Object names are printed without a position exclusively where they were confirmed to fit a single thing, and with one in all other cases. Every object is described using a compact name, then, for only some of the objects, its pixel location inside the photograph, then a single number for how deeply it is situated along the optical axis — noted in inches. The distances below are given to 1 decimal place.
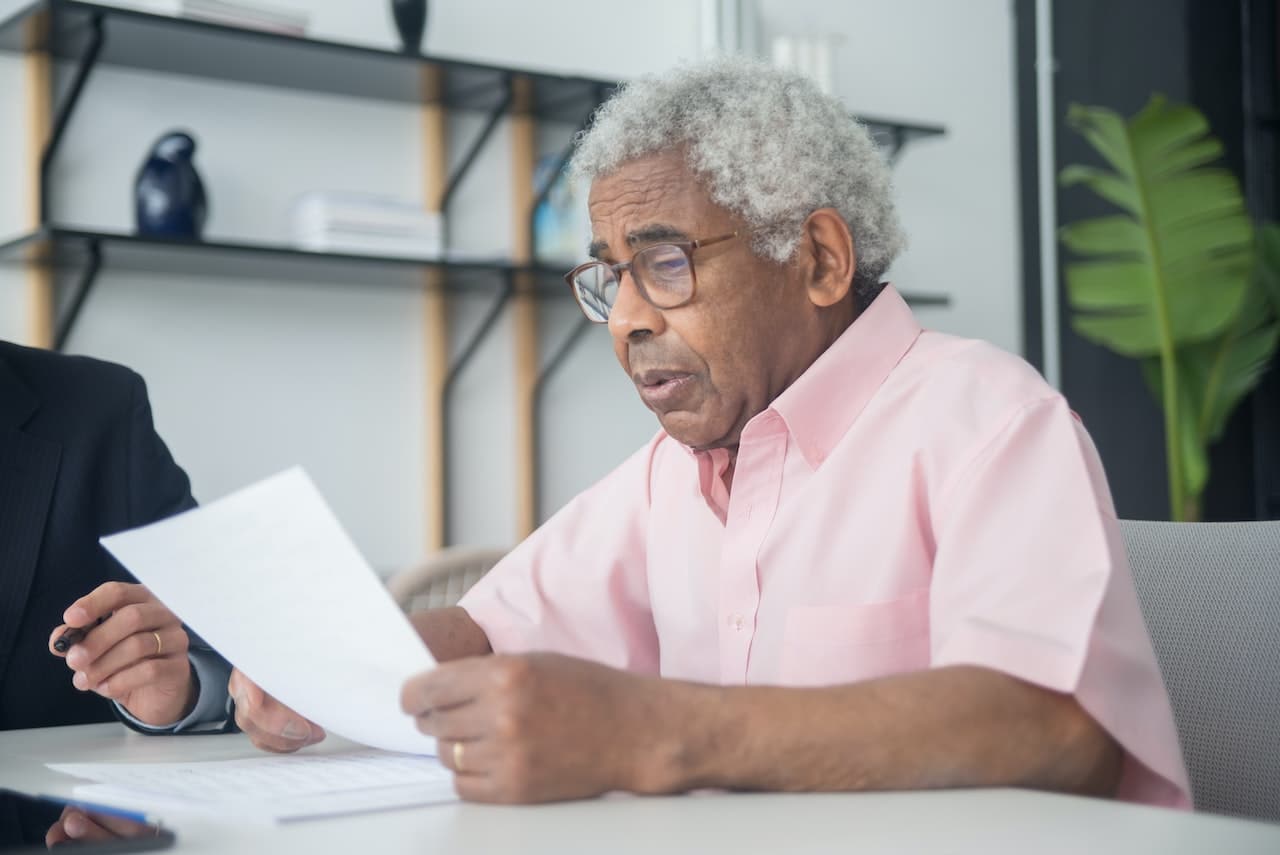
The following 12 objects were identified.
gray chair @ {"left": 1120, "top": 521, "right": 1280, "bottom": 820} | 46.1
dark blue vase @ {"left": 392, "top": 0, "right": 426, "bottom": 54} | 117.3
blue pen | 30.8
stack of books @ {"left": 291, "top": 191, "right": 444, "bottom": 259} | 112.9
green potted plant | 130.3
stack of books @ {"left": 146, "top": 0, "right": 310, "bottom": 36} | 106.3
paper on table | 33.2
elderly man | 33.1
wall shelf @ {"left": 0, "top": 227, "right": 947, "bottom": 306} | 102.8
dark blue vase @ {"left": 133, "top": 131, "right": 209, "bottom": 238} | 107.6
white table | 28.7
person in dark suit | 52.5
